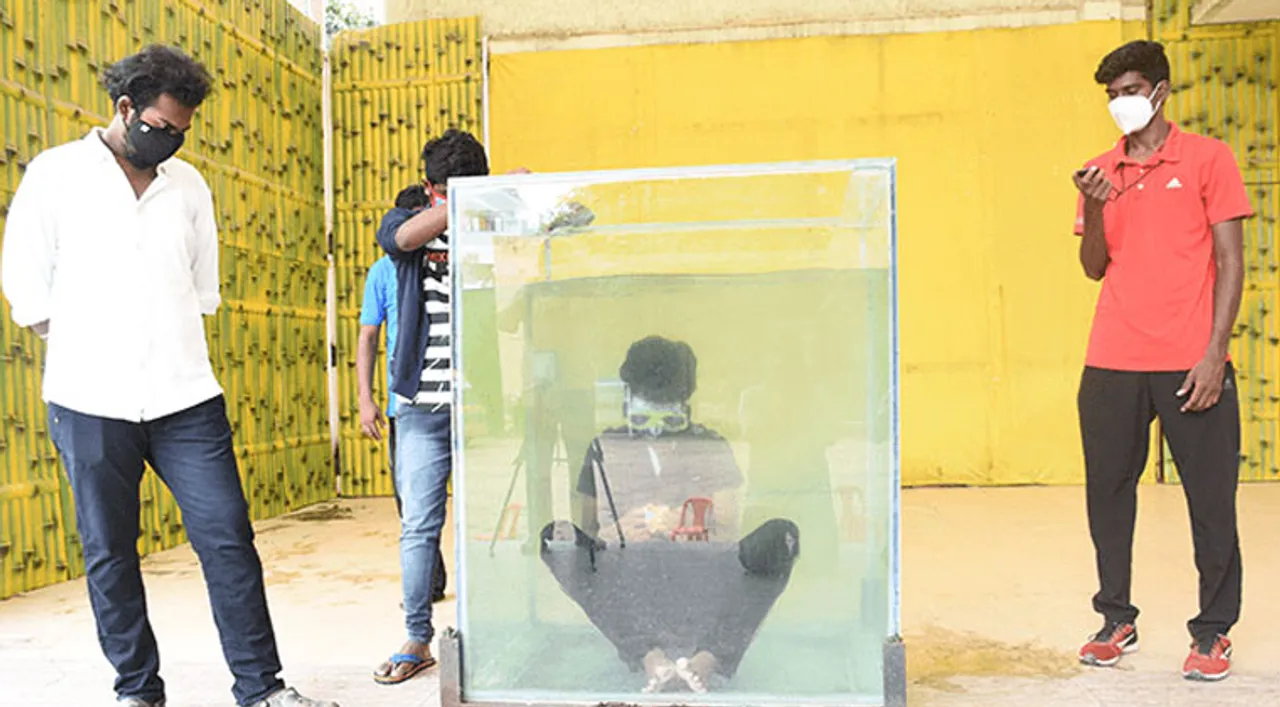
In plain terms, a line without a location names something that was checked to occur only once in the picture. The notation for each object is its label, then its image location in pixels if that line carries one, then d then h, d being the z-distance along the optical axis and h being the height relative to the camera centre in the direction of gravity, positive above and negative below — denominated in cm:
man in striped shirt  257 -13
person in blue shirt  321 +10
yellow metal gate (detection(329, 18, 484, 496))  654 +140
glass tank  204 -19
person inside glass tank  207 -41
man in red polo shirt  246 +1
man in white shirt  221 -3
